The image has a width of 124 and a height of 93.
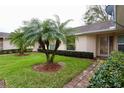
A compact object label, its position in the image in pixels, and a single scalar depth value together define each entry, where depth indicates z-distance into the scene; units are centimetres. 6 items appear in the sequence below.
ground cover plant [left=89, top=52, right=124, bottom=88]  185
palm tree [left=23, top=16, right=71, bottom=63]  565
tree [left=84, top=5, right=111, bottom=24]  1794
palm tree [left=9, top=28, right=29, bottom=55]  1127
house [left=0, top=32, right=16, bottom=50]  1419
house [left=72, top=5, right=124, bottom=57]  810
